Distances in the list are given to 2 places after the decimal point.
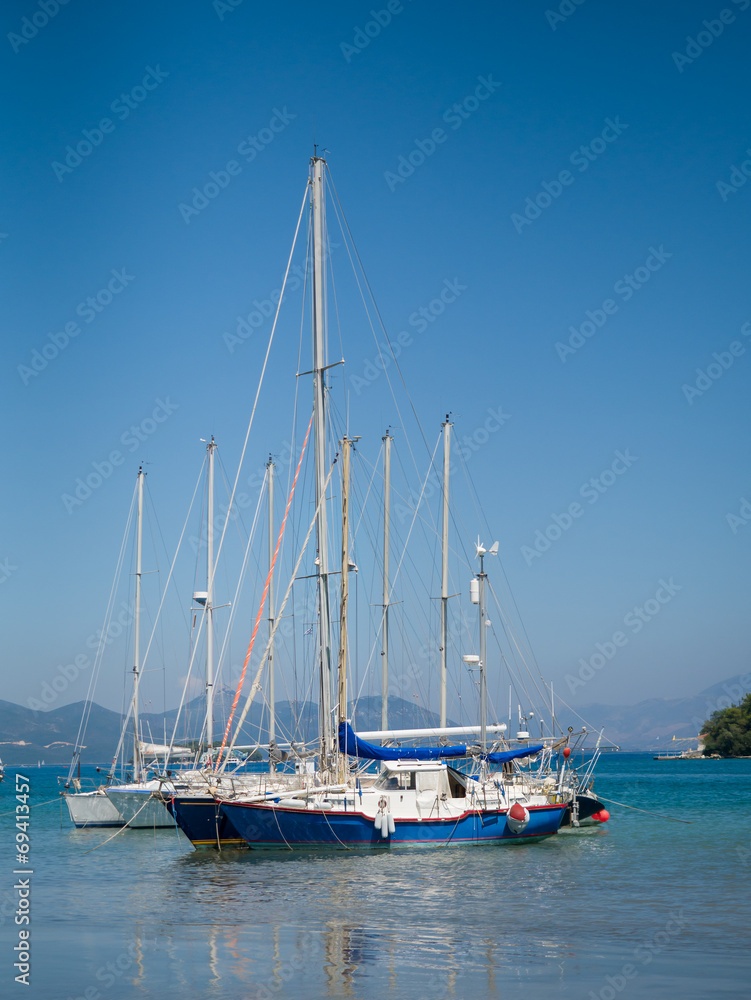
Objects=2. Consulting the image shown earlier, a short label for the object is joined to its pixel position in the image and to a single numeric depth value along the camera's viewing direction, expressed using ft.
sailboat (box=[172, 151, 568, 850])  107.55
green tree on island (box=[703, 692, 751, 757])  556.10
